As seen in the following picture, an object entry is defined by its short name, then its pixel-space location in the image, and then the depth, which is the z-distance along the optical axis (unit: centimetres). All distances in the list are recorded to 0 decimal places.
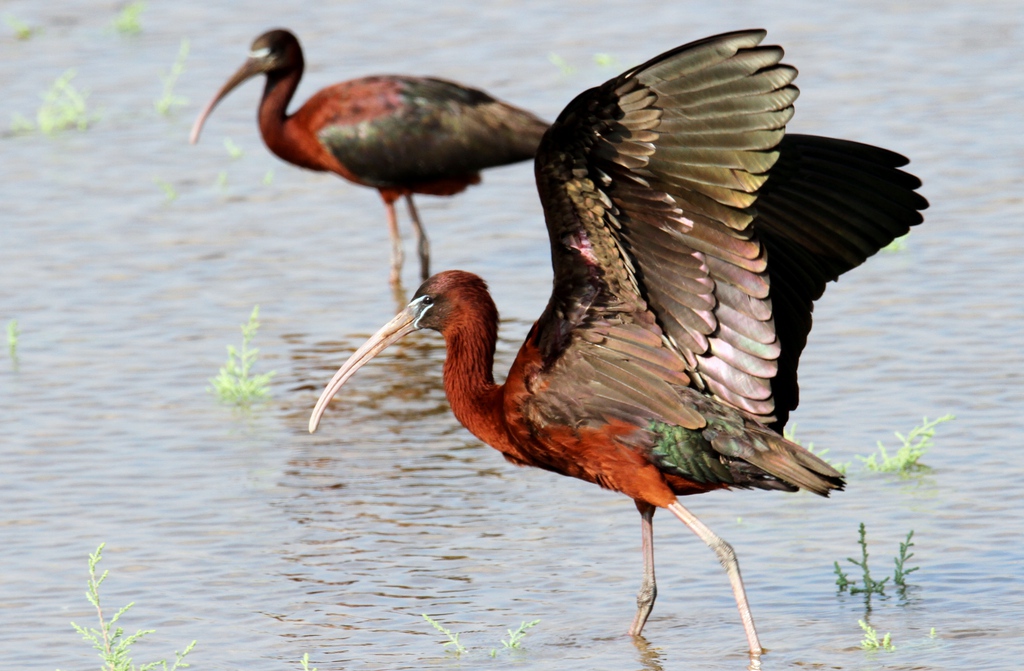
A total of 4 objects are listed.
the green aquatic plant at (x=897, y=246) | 2067
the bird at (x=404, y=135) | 2283
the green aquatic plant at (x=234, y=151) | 2622
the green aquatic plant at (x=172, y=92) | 2791
